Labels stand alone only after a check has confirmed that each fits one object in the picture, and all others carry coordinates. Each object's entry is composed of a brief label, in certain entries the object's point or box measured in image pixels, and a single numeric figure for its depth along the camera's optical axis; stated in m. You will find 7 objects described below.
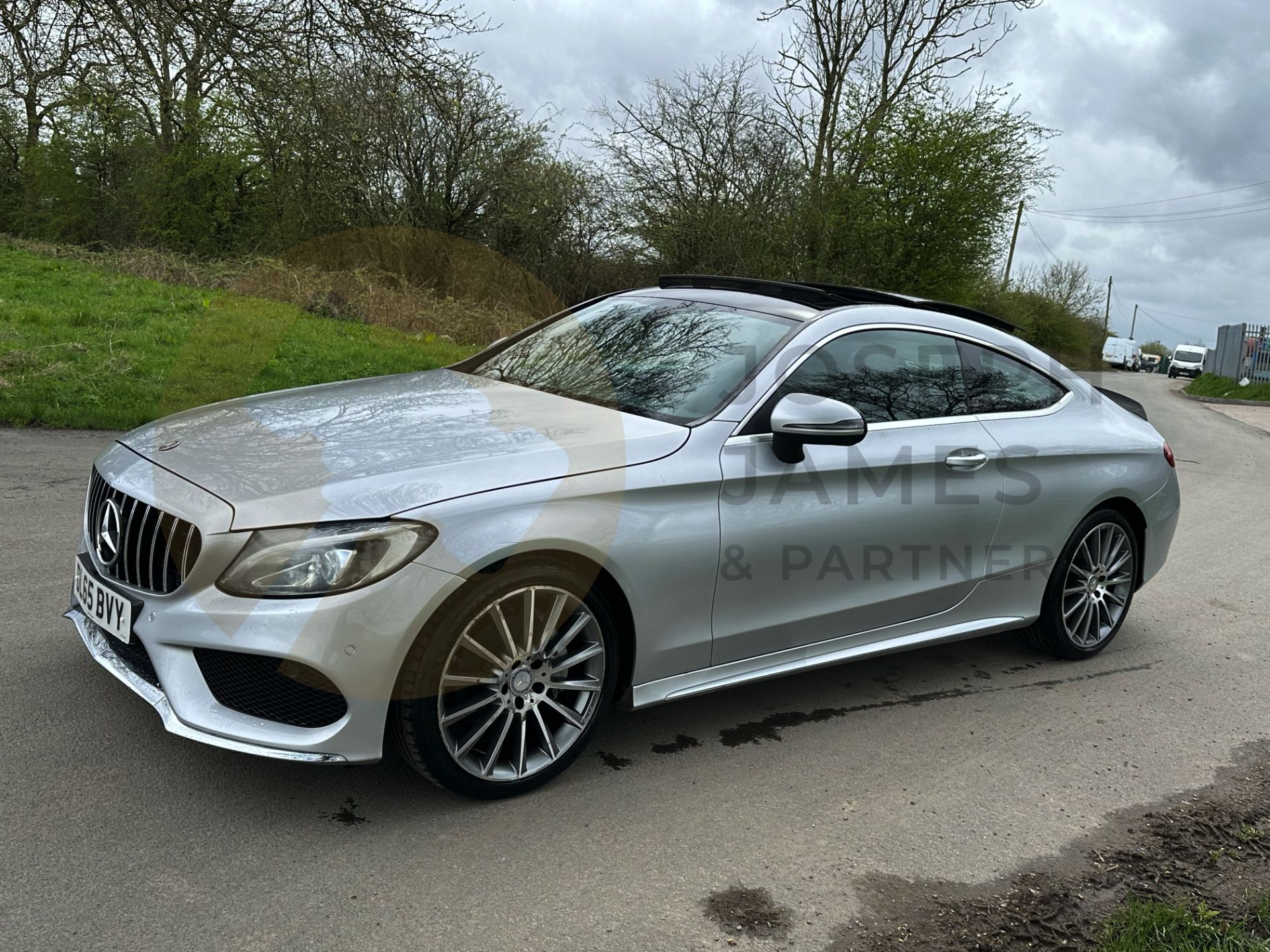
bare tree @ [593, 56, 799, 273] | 21.05
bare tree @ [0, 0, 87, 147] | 9.70
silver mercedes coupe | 2.97
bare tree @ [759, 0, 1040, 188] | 21.84
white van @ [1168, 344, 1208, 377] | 60.34
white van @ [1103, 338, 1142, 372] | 72.12
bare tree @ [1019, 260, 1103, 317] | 58.97
